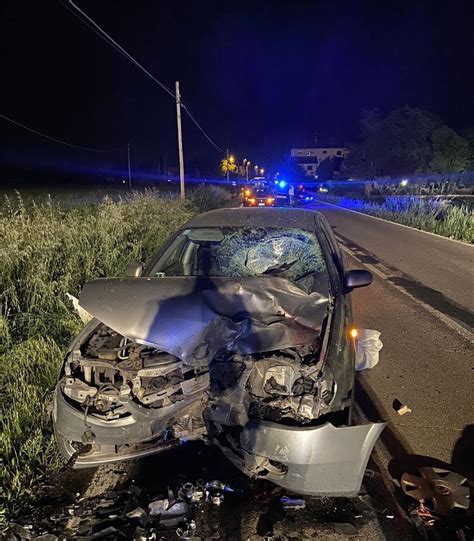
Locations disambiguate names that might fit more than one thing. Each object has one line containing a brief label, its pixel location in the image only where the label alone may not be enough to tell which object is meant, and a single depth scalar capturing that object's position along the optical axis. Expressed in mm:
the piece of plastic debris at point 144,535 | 2322
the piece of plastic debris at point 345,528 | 2404
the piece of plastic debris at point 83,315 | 4844
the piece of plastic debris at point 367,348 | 4648
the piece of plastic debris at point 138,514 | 2451
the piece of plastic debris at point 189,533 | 2350
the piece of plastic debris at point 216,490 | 2659
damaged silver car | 2385
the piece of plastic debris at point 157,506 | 2502
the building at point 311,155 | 121750
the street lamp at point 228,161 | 61097
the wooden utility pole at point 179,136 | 21406
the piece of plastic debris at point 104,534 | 2316
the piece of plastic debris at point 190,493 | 2648
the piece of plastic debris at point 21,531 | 2334
